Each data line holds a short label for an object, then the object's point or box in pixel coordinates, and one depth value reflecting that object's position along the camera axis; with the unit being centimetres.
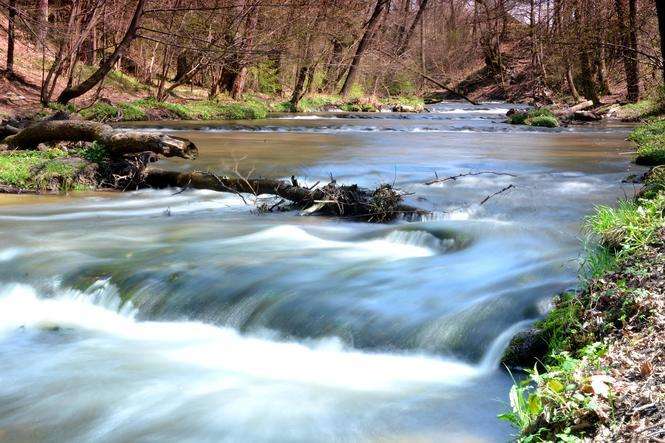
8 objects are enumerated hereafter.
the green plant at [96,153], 1173
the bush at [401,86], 4566
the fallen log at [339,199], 891
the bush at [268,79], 3472
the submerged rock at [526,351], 456
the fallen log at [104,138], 1136
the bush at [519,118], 2427
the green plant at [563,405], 306
